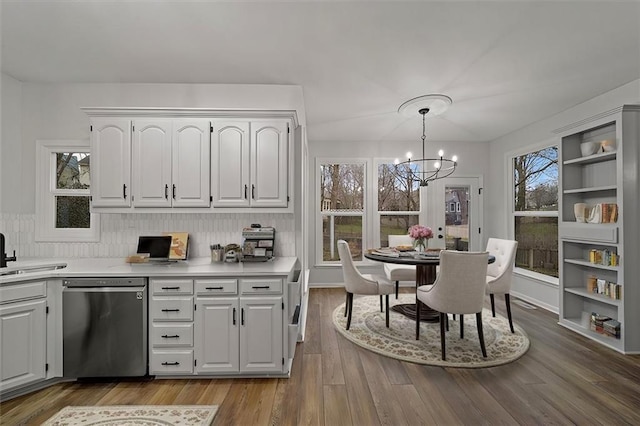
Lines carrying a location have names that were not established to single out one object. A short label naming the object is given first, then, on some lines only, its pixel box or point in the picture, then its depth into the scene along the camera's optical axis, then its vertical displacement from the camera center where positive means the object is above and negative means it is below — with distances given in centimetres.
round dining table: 316 -62
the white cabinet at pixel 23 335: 225 -92
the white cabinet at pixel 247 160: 294 +54
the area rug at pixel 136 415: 198 -135
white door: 565 +7
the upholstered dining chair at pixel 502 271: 344 -65
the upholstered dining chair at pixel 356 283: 346 -77
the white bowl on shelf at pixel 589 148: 336 +76
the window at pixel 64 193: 313 +23
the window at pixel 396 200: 563 +29
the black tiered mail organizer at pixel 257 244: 297 -28
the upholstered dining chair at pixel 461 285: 273 -63
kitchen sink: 245 -46
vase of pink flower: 372 -24
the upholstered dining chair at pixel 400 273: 408 -77
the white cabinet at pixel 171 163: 291 +50
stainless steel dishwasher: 245 -91
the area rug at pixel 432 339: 280 -130
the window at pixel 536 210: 441 +10
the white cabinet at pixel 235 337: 248 -99
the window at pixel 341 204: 558 +21
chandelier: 340 +131
